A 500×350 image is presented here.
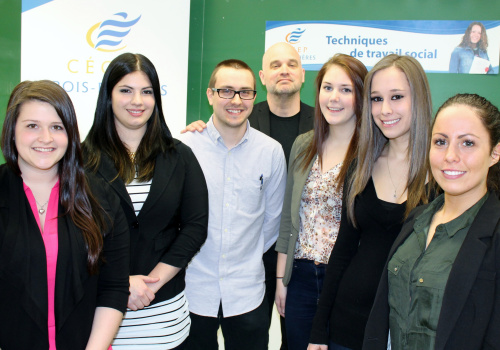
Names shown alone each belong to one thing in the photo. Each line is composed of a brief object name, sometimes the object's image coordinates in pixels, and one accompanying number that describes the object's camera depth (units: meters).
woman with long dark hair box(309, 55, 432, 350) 1.85
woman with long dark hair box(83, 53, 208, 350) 1.99
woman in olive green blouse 1.29
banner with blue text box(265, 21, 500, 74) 3.67
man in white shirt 2.46
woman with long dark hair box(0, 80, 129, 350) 1.44
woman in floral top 2.25
